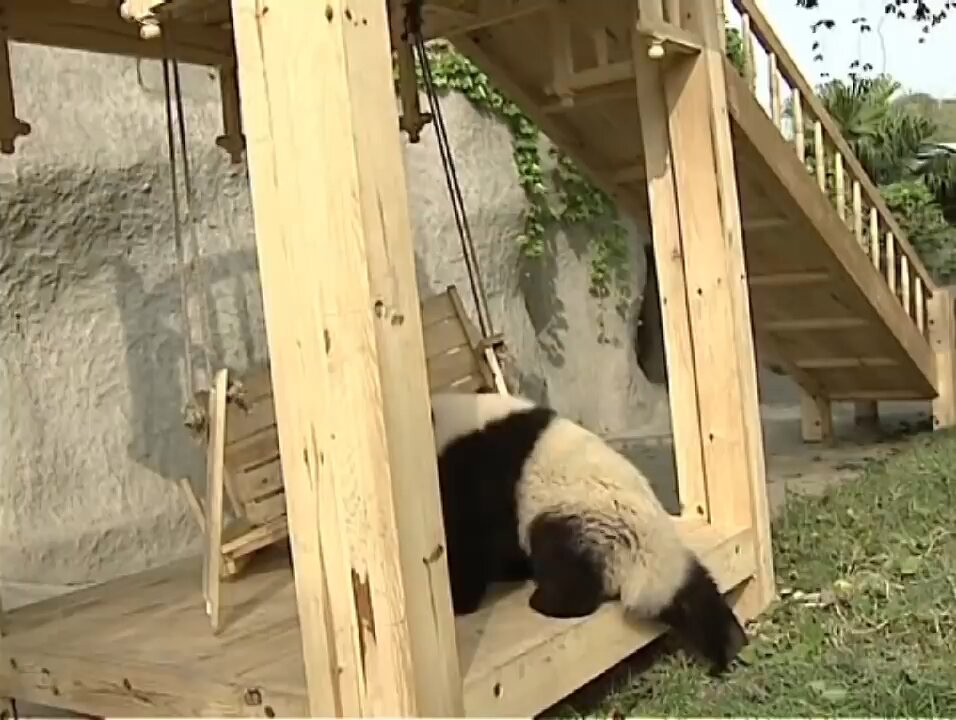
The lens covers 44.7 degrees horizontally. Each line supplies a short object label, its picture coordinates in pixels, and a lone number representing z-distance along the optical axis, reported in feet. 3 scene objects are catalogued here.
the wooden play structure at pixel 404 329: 7.47
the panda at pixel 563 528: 10.57
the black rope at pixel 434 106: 14.20
